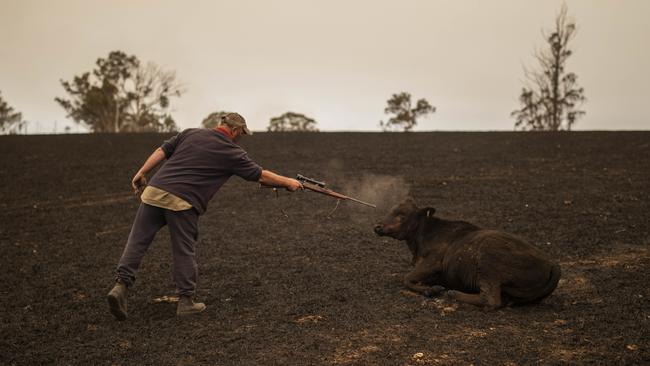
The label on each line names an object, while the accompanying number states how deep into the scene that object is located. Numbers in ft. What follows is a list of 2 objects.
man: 22.88
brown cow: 23.15
